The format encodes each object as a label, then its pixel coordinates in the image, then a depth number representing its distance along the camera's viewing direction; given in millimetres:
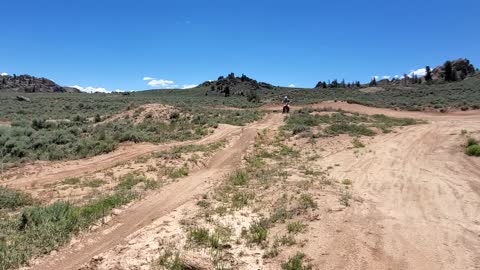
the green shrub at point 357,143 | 16578
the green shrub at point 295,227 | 7227
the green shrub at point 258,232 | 6898
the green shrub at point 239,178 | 10898
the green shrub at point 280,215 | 7797
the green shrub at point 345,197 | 8664
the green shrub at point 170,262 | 5830
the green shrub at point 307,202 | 8430
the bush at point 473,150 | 13409
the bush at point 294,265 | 5902
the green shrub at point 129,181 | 10732
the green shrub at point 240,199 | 8809
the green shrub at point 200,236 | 6773
